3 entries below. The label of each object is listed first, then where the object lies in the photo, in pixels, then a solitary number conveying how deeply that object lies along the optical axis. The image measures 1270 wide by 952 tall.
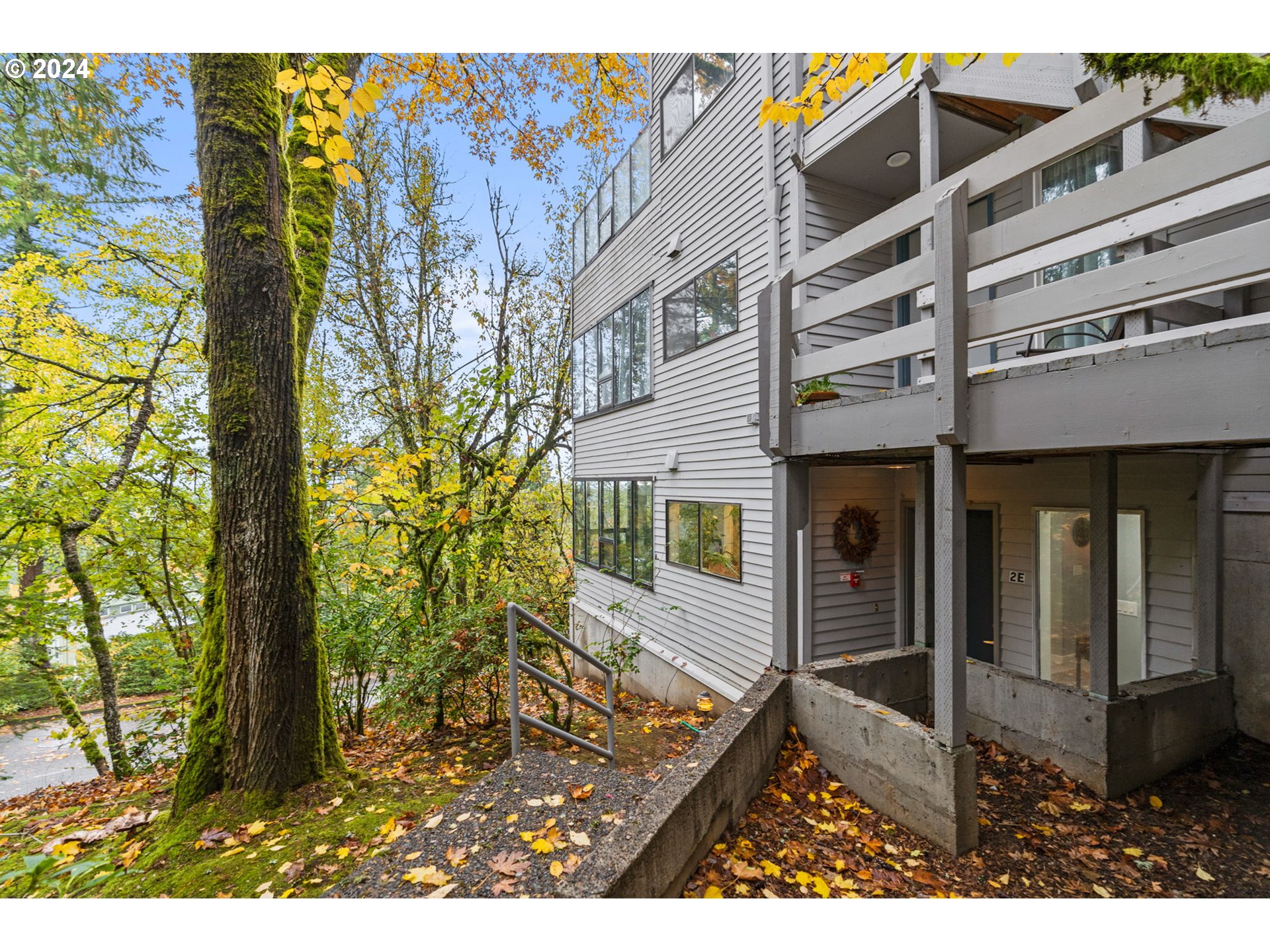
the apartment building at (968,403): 2.17
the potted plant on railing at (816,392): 4.12
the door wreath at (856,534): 5.37
